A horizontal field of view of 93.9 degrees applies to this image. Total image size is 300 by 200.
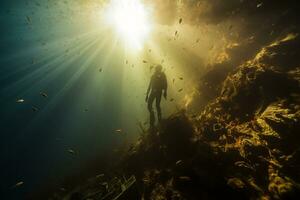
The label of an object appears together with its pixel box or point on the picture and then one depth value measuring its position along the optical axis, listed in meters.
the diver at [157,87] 7.23
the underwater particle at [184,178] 4.29
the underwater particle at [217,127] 6.10
